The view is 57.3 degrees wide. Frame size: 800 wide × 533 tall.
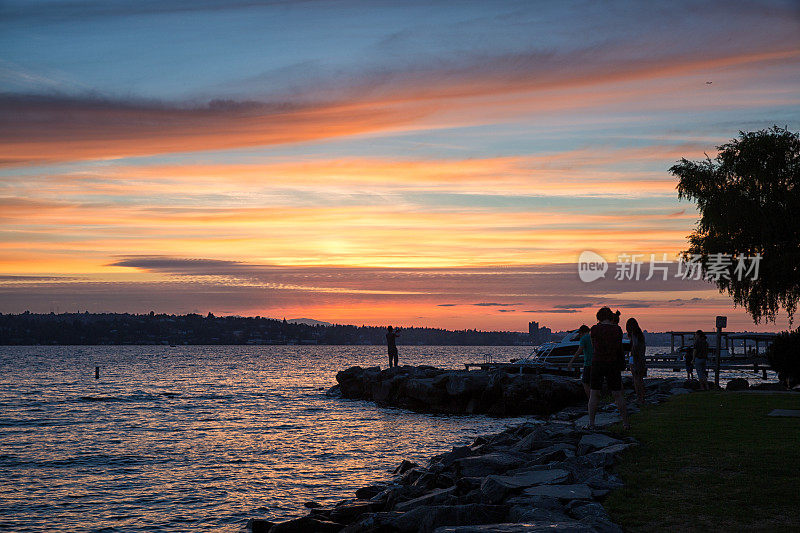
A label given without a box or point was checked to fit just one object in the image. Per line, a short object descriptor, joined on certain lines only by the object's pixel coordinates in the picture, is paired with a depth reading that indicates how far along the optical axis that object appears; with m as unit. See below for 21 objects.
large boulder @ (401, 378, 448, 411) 42.06
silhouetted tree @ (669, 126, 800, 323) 36.44
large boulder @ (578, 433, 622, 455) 14.23
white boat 47.52
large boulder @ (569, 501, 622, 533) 8.45
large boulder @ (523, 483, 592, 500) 10.23
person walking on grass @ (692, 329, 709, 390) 30.95
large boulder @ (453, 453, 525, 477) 14.53
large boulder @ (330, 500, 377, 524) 13.80
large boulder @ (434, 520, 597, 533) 8.20
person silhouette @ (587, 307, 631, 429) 15.22
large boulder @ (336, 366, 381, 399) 51.65
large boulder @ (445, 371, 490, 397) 41.41
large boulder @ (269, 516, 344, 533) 13.12
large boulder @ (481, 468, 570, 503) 10.95
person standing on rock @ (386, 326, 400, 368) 46.88
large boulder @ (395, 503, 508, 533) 9.86
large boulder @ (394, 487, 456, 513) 11.77
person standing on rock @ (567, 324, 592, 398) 18.06
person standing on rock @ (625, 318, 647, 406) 23.09
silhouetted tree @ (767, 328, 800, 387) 27.97
